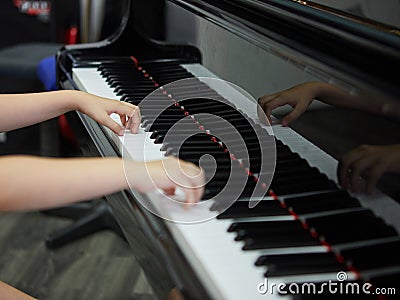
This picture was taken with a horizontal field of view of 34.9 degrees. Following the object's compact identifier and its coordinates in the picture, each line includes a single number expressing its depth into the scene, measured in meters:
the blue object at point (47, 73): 2.36
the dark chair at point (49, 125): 2.44
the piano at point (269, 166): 0.78
